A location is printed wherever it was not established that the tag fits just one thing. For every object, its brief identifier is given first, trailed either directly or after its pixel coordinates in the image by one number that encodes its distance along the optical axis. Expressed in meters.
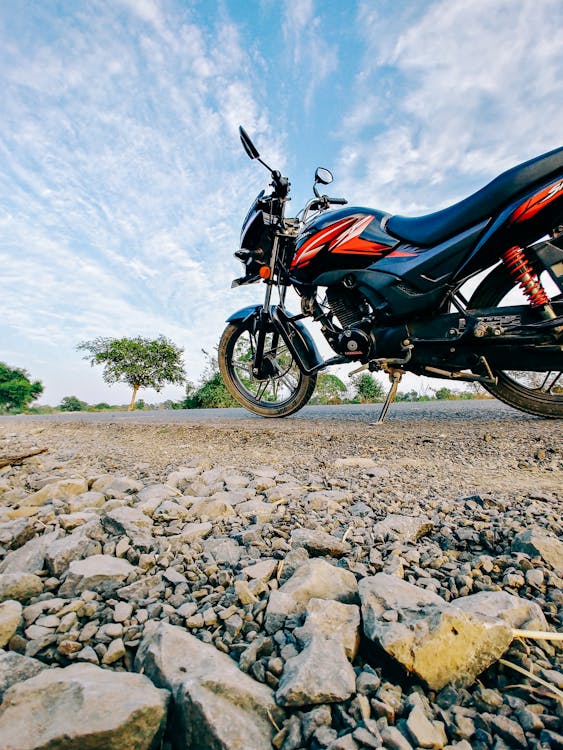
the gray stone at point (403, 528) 1.06
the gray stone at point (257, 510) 1.25
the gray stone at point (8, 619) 0.73
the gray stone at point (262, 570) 0.88
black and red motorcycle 2.55
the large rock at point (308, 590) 0.75
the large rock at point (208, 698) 0.52
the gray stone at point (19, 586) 0.87
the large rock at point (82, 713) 0.49
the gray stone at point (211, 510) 1.31
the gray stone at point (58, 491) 1.50
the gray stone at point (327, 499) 1.34
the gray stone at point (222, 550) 0.99
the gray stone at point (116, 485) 1.60
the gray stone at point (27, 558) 0.99
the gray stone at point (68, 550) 0.98
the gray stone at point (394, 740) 0.48
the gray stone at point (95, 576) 0.89
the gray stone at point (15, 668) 0.62
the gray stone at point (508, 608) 0.68
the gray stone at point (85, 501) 1.38
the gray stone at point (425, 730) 0.49
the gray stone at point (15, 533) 1.13
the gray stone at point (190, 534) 1.08
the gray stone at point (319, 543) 1.00
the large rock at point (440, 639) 0.60
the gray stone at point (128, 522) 1.15
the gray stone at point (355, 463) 1.93
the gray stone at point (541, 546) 0.88
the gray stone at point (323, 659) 0.56
